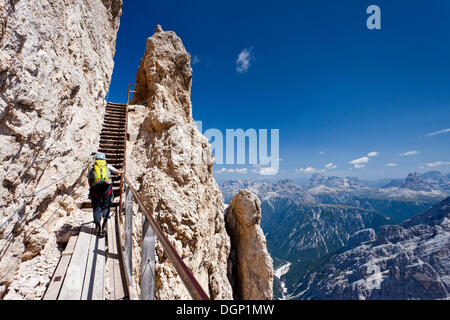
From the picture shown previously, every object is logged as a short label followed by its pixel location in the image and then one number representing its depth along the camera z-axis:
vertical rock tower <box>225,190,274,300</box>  22.39
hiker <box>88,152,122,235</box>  5.98
